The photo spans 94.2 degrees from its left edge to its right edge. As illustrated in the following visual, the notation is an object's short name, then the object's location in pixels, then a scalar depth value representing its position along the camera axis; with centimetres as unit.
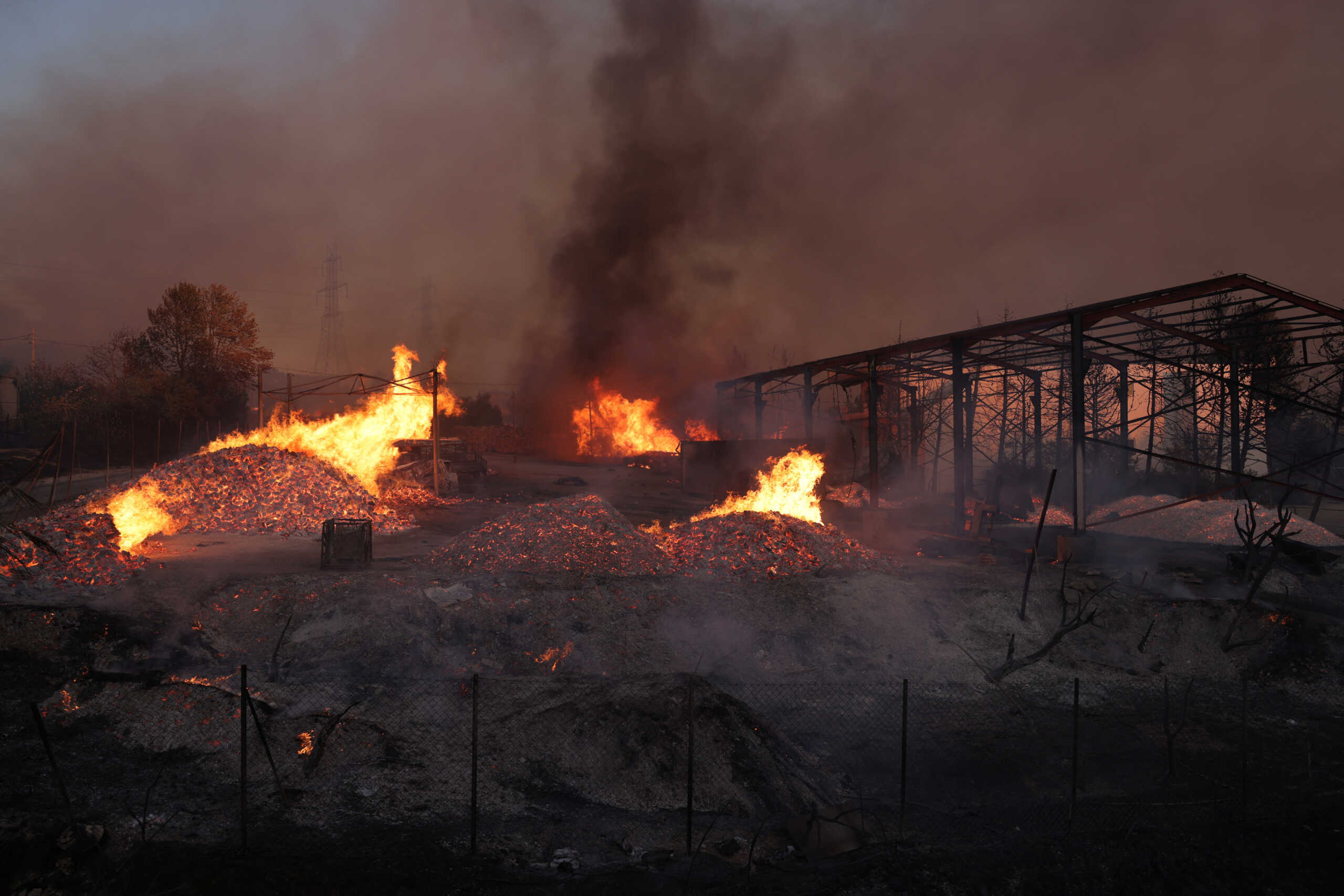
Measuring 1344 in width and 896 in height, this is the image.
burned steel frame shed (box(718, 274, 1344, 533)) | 1526
